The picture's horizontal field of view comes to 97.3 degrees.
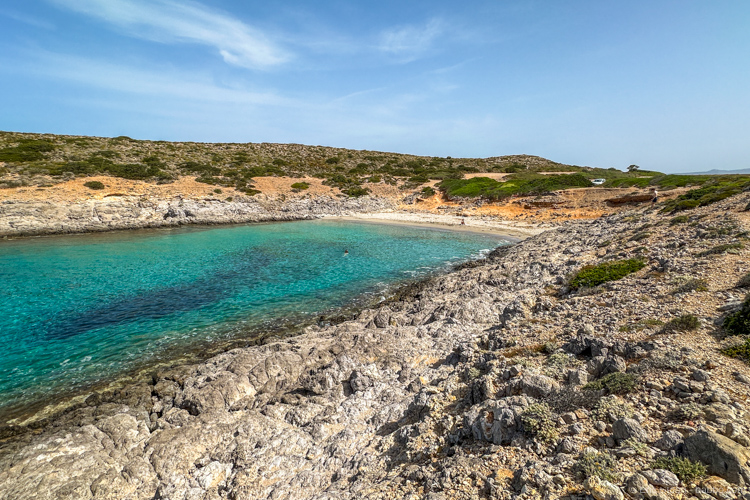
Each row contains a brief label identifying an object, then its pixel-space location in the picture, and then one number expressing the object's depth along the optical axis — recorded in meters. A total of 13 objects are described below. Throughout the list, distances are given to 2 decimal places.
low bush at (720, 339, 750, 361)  6.92
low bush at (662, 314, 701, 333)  8.39
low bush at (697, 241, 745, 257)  12.64
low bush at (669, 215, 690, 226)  18.92
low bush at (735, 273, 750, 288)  9.90
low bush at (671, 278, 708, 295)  10.45
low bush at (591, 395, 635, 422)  6.02
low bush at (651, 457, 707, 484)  4.62
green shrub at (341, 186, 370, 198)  61.70
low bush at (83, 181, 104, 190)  46.15
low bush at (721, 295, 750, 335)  7.67
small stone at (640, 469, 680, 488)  4.61
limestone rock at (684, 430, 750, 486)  4.46
